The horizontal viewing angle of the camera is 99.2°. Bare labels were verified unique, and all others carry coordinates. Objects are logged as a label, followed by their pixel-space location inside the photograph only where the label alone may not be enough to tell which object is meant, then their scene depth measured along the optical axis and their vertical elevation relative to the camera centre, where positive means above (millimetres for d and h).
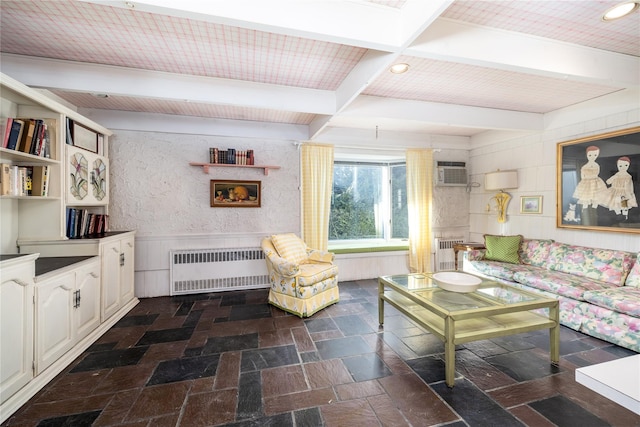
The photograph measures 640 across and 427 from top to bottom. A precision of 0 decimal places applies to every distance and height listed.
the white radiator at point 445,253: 4648 -682
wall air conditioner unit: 4594 +664
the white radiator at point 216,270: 3609 -768
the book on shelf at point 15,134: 1983 +593
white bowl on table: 2330 -604
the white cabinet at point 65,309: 1840 -731
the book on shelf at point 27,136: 2076 +599
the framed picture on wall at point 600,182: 2748 +340
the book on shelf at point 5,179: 1942 +254
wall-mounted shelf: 3582 +657
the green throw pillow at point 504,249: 3598 -477
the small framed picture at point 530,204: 3632 +127
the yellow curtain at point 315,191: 4020 +336
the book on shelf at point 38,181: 2266 +277
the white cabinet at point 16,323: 1558 -658
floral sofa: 2244 -694
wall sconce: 3822 +413
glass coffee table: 1858 -743
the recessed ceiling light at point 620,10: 1581 +1219
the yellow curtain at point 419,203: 4461 +172
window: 4805 +208
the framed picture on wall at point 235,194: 3725 +280
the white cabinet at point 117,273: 2646 -627
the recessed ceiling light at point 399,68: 2182 +1201
